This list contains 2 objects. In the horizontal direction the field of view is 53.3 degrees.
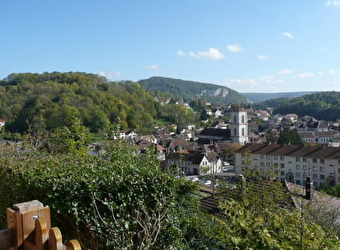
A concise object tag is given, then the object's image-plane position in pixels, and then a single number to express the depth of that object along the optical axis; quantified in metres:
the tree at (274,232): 3.79
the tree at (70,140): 9.95
